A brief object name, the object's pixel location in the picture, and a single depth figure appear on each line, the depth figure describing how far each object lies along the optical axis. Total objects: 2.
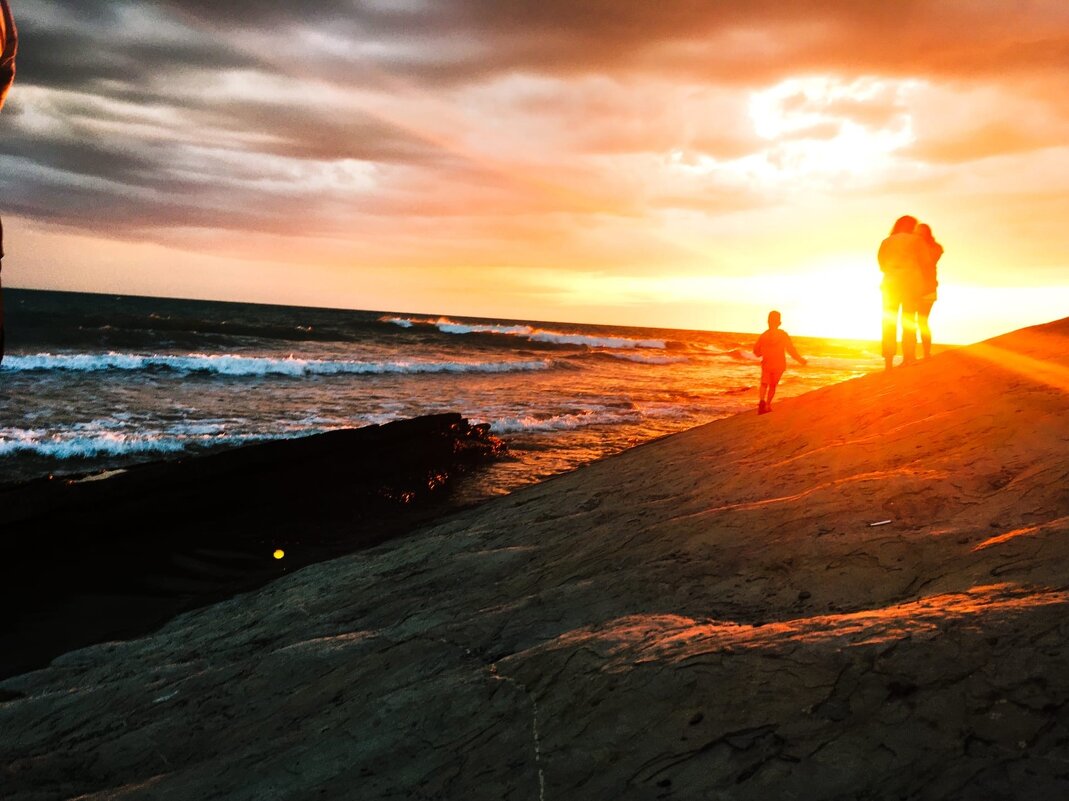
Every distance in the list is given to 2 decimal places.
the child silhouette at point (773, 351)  11.34
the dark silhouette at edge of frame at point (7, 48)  2.30
